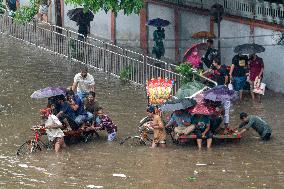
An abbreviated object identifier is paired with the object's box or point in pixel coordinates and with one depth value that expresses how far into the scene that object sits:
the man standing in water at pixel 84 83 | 25.69
